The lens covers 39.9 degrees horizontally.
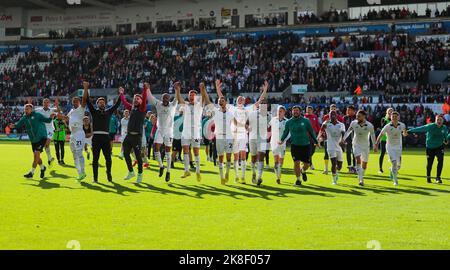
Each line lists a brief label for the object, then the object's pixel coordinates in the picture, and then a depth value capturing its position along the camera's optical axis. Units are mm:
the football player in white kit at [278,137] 17625
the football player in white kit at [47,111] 21564
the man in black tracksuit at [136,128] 16844
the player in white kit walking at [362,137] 17766
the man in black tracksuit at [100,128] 16766
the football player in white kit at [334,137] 18341
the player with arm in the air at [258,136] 17328
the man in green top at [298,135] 17078
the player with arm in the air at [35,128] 18031
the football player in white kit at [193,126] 17172
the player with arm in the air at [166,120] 17298
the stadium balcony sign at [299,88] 47250
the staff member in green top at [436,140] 18750
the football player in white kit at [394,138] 18078
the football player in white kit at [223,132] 17016
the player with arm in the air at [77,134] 17406
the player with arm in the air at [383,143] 20625
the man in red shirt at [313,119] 20541
